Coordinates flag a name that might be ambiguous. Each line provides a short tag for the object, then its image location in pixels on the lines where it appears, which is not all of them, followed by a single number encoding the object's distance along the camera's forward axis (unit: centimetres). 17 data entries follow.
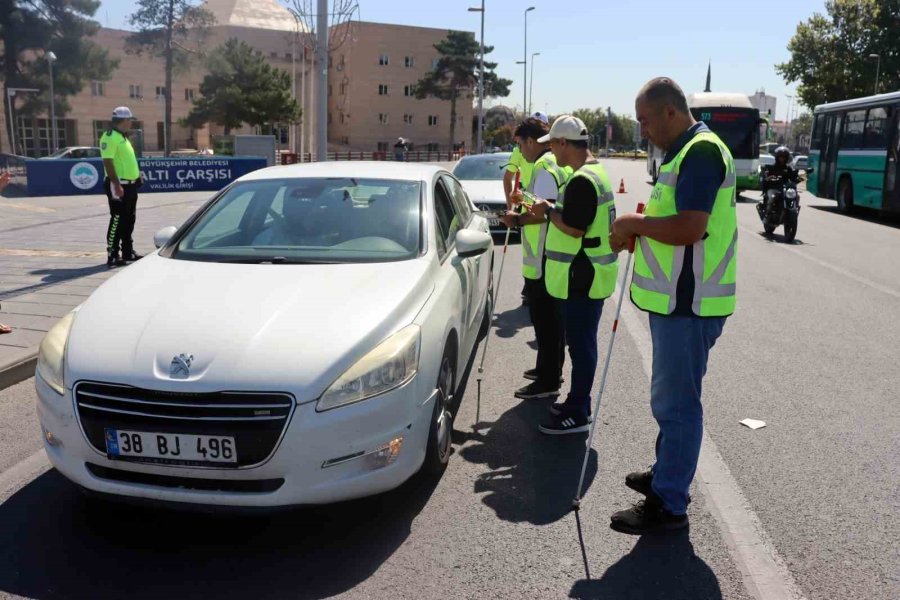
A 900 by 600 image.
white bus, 2538
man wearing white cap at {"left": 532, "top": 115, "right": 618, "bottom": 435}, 447
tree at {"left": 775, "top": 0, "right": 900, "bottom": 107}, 5128
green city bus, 1831
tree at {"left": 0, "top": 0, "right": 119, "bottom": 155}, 5098
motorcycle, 1473
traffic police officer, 973
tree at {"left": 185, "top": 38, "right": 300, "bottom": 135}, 6369
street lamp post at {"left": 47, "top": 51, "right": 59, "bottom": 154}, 4374
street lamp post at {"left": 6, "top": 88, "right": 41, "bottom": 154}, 4704
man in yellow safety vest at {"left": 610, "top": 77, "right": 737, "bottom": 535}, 318
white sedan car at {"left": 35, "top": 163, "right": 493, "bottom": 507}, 317
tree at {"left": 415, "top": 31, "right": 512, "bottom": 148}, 8162
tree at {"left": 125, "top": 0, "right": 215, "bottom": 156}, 5459
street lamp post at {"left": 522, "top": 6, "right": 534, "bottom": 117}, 7108
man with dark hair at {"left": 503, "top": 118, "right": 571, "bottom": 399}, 529
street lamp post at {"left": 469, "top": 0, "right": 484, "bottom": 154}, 5228
